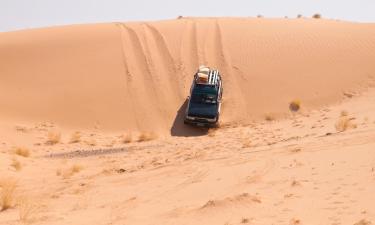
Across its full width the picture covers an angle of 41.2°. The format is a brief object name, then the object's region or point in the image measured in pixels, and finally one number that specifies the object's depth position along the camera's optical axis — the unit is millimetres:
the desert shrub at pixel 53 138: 18388
